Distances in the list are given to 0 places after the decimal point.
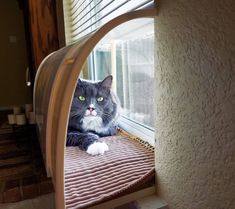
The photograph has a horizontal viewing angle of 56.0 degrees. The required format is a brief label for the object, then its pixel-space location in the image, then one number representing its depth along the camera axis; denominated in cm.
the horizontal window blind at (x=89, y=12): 102
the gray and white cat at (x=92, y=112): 121
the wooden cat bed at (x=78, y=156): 57
